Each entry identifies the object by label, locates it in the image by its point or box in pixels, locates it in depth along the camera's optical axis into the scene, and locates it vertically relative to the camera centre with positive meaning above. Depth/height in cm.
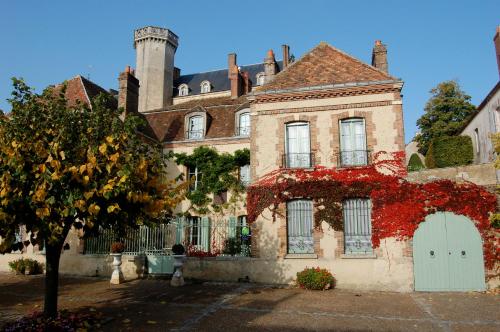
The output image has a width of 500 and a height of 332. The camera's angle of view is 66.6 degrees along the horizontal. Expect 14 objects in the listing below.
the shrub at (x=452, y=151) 2178 +434
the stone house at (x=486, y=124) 1742 +530
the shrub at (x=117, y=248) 1363 -73
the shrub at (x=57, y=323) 684 -176
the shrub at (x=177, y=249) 1318 -75
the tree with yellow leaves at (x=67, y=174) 626 +91
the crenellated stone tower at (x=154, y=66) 3603 +1545
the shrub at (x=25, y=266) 1520 -150
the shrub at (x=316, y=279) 1162 -160
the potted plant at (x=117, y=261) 1298 -116
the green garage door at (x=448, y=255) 1142 -87
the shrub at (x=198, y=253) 1370 -93
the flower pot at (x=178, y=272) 1258 -148
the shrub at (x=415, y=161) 2938 +501
